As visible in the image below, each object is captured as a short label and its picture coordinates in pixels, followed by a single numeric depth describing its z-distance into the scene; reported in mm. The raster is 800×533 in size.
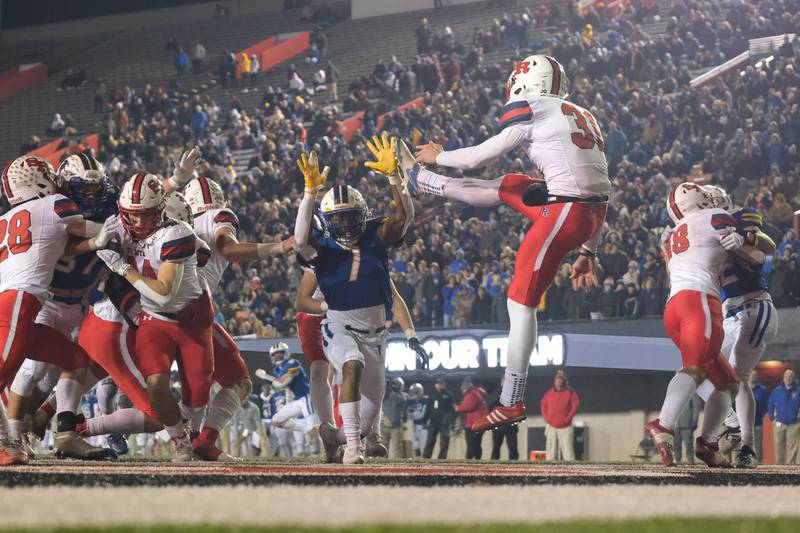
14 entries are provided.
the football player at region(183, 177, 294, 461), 18344
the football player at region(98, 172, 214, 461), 16562
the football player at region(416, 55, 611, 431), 16562
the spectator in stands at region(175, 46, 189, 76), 76875
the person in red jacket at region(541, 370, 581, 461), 34719
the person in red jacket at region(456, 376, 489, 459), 36250
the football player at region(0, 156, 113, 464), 15773
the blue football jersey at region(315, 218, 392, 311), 18203
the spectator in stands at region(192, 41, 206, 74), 76250
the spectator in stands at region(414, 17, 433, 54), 66562
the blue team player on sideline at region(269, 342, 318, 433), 31547
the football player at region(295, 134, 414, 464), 17812
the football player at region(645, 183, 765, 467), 16281
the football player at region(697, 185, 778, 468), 18234
